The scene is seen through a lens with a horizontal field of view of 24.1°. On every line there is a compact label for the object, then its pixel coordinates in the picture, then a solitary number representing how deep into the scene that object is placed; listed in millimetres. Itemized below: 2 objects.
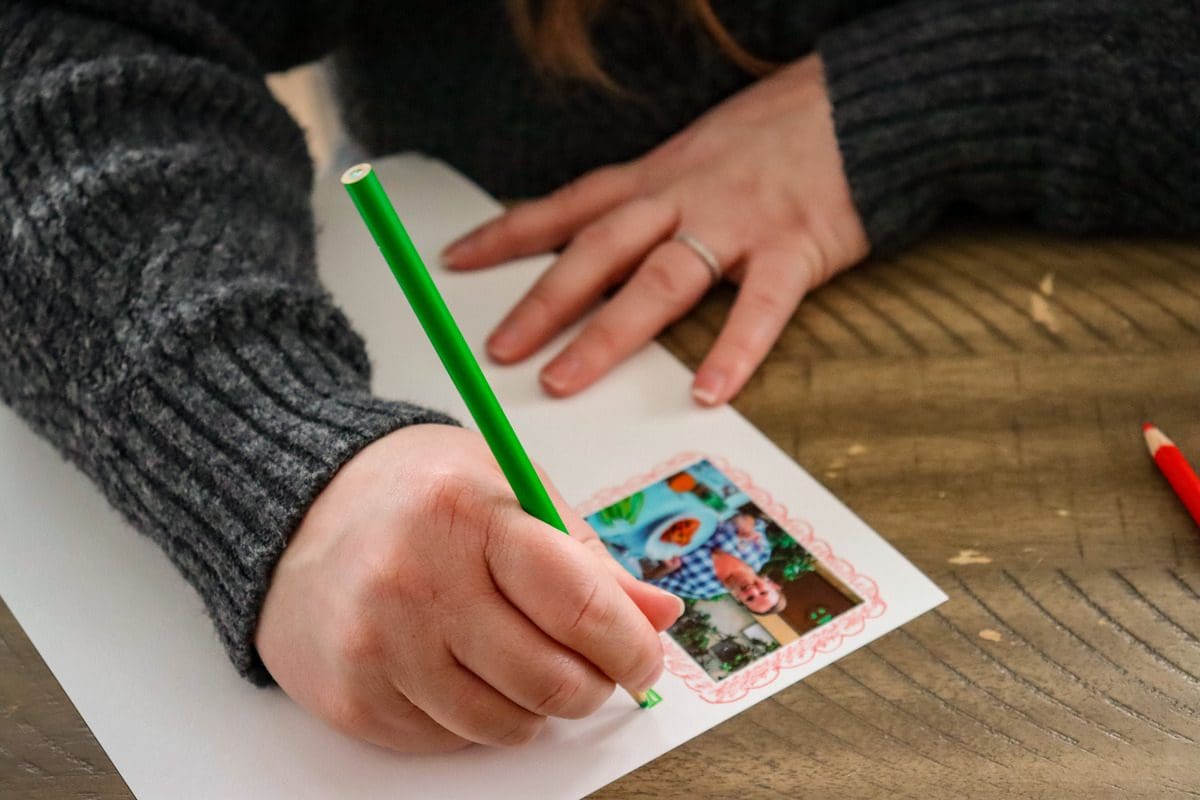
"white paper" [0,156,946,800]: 785
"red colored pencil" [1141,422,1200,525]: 829
